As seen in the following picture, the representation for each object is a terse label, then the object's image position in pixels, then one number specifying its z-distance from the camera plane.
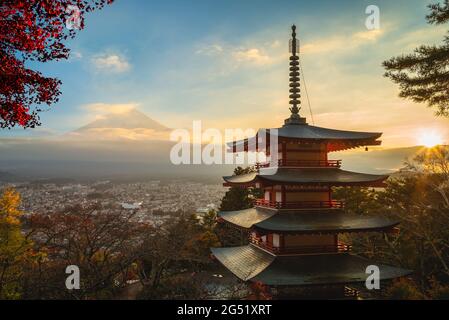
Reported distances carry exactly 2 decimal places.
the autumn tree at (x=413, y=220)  25.92
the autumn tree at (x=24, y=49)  8.17
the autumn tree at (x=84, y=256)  19.61
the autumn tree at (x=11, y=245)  23.53
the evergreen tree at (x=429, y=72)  15.94
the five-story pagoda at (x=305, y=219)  16.44
